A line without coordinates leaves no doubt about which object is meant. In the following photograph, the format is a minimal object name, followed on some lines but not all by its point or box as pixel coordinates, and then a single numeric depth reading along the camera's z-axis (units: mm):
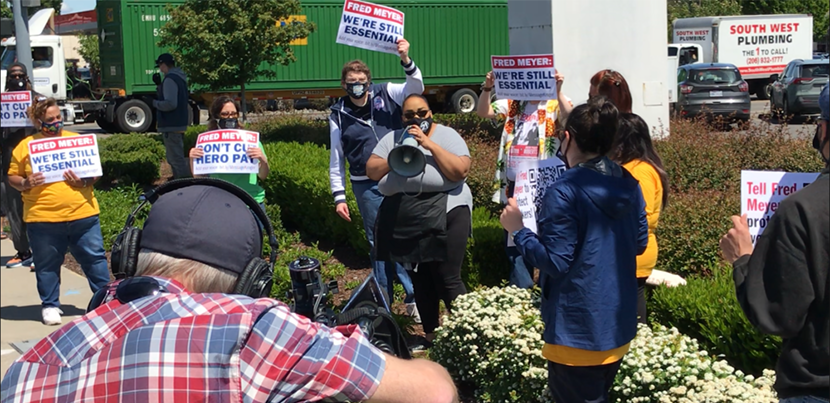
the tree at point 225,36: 15453
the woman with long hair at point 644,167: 4234
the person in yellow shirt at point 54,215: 6812
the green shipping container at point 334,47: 22219
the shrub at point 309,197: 8570
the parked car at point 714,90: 20984
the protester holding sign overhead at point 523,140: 5703
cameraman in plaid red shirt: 1669
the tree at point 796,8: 38969
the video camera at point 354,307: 2070
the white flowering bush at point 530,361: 3875
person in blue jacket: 3479
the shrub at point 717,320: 4270
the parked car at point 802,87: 22125
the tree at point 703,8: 38594
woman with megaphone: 5297
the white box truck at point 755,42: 31641
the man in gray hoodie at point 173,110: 11305
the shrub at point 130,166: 13211
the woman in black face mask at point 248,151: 6355
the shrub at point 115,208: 9570
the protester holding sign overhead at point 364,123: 6266
